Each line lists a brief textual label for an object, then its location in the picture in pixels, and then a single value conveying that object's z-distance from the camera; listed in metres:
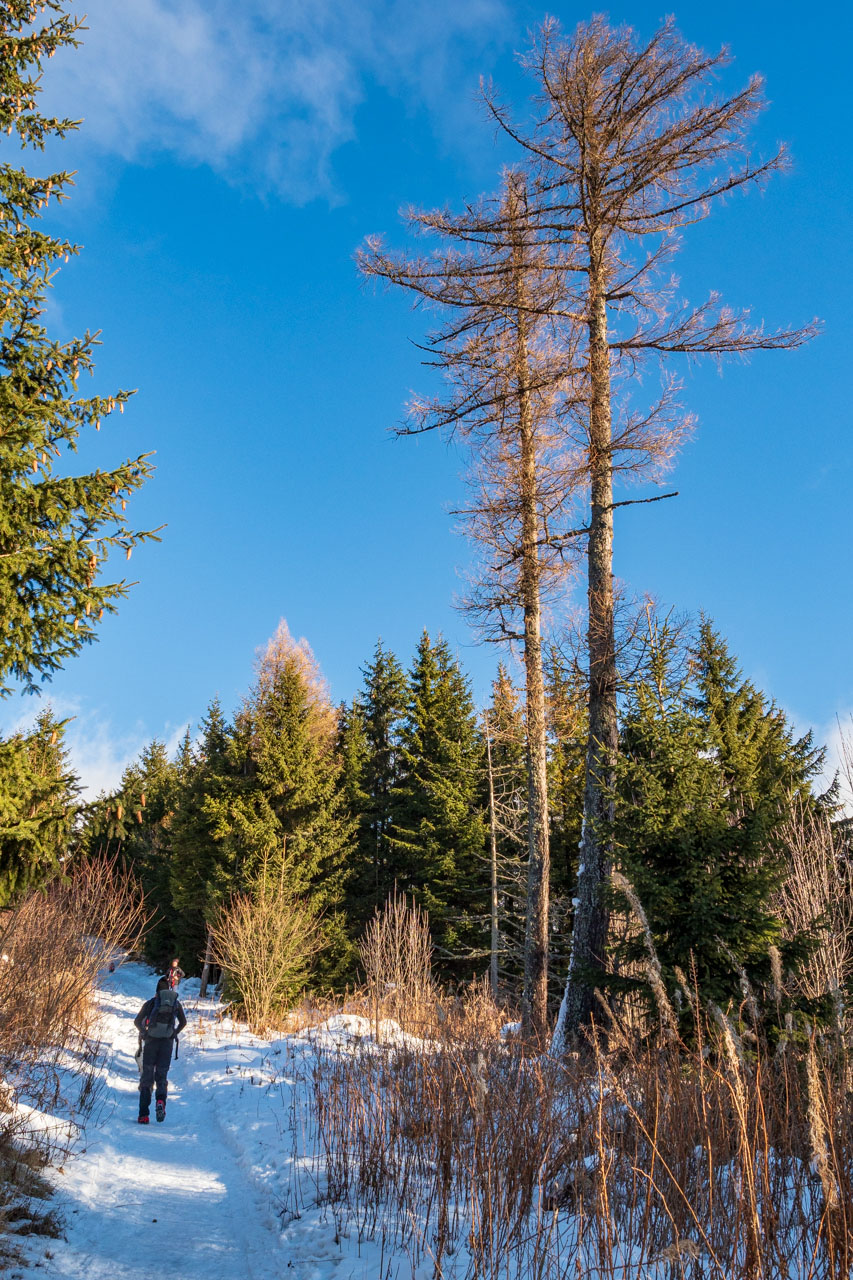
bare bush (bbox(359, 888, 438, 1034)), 8.61
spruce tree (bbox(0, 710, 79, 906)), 6.29
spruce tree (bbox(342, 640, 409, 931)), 24.97
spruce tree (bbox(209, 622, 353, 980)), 20.84
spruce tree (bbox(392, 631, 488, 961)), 22.73
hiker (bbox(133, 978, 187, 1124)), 8.16
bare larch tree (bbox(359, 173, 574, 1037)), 10.58
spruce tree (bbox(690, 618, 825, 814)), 17.22
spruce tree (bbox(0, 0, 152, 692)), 6.57
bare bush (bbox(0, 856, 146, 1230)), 5.43
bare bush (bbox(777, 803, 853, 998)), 12.43
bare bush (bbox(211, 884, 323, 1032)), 14.45
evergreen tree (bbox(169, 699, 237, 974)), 21.03
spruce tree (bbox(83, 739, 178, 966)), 30.55
